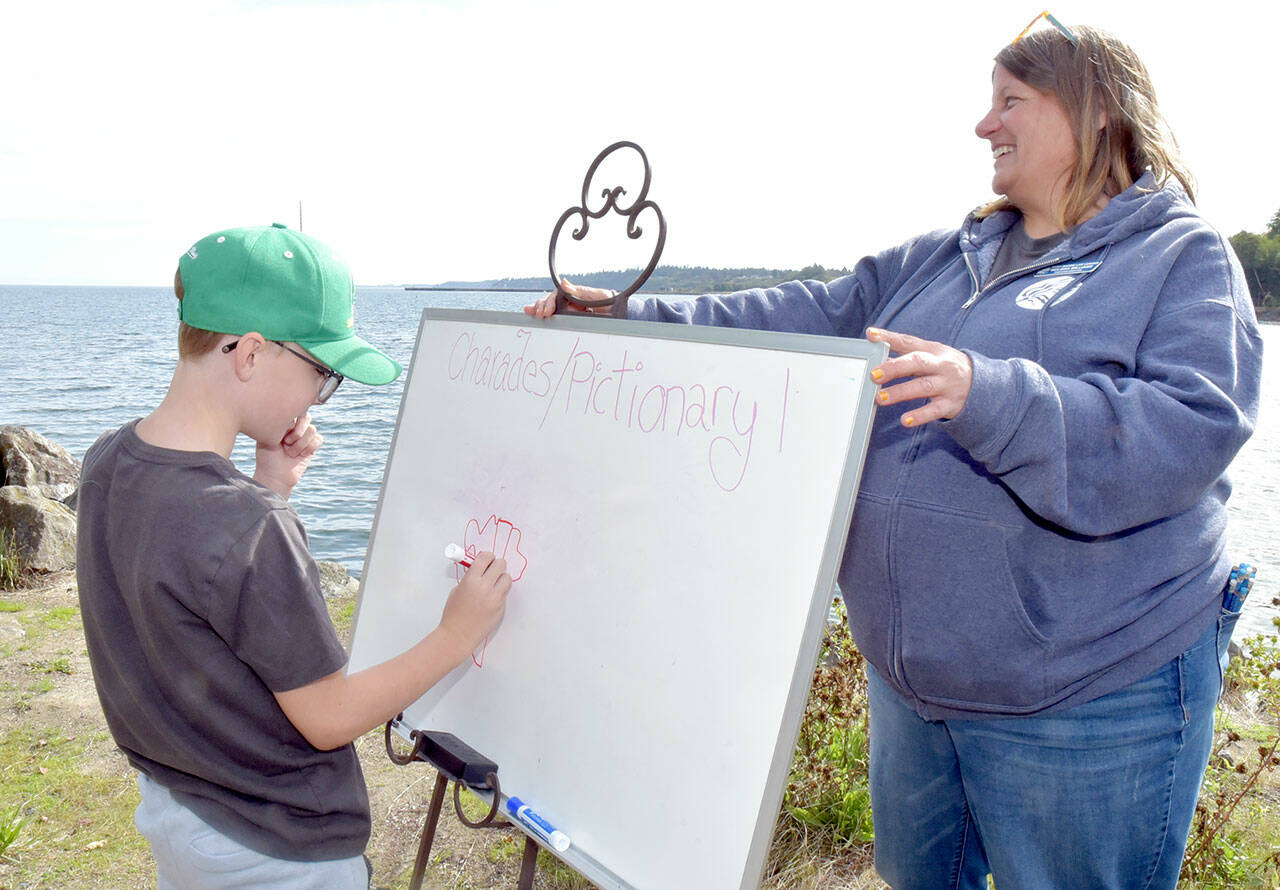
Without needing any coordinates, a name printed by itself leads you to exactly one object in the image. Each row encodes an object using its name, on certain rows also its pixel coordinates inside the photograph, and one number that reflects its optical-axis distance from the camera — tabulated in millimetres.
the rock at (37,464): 9023
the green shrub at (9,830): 2725
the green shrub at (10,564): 5537
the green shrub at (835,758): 2732
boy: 1340
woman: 1252
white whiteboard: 1300
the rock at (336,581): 6398
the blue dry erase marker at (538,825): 1554
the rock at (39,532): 5789
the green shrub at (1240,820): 2322
